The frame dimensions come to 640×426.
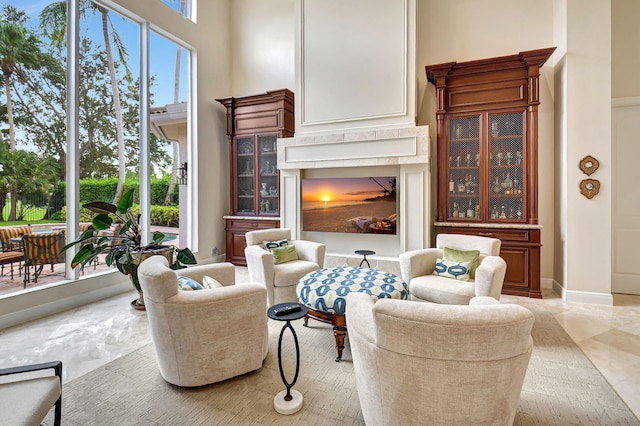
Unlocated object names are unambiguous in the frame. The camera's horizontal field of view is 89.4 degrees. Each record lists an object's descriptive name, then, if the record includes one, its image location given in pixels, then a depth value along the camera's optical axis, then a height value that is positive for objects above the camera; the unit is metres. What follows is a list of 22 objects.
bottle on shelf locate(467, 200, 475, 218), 4.43 -0.01
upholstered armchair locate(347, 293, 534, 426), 1.22 -0.60
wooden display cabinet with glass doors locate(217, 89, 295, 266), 5.54 +0.92
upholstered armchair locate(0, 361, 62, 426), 1.22 -0.76
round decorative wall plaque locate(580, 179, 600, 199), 3.74 +0.28
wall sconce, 5.52 +0.63
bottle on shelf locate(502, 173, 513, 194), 4.27 +0.35
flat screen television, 4.78 +0.10
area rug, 1.85 -1.17
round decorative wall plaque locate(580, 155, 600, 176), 3.75 +0.54
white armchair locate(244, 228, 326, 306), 3.40 -0.66
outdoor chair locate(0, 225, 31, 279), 3.34 -0.36
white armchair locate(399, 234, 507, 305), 2.80 -0.61
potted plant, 3.37 -0.40
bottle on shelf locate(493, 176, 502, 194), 4.32 +0.31
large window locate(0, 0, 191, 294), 3.41 +1.20
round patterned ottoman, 2.47 -0.64
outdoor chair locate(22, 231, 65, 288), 3.52 -0.45
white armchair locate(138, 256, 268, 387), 1.99 -0.74
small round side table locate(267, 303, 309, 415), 1.89 -1.14
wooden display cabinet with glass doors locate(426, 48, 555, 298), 4.08 +0.76
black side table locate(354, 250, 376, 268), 4.09 -0.52
